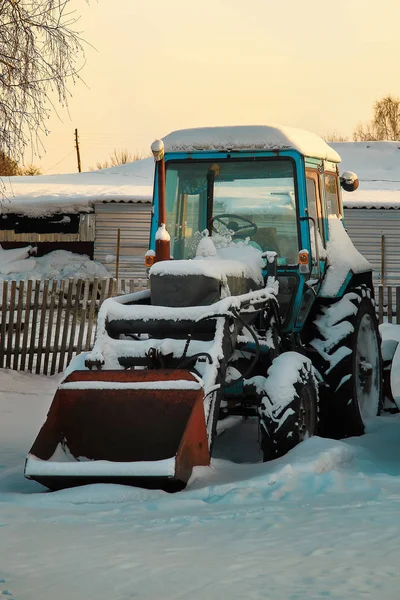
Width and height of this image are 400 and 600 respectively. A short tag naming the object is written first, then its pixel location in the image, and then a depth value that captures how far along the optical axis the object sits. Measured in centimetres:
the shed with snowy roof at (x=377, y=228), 2828
